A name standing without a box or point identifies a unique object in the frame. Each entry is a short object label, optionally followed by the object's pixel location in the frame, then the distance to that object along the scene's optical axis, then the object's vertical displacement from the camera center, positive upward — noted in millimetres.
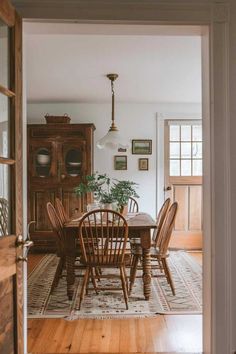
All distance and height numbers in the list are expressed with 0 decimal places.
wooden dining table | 3553 -635
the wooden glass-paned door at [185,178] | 6223 +16
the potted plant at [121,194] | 4148 -164
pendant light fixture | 4277 +445
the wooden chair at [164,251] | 3700 -746
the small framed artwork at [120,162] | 6262 +286
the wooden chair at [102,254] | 3334 -680
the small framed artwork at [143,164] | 6266 +251
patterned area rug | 3326 -1179
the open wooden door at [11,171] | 1800 +42
